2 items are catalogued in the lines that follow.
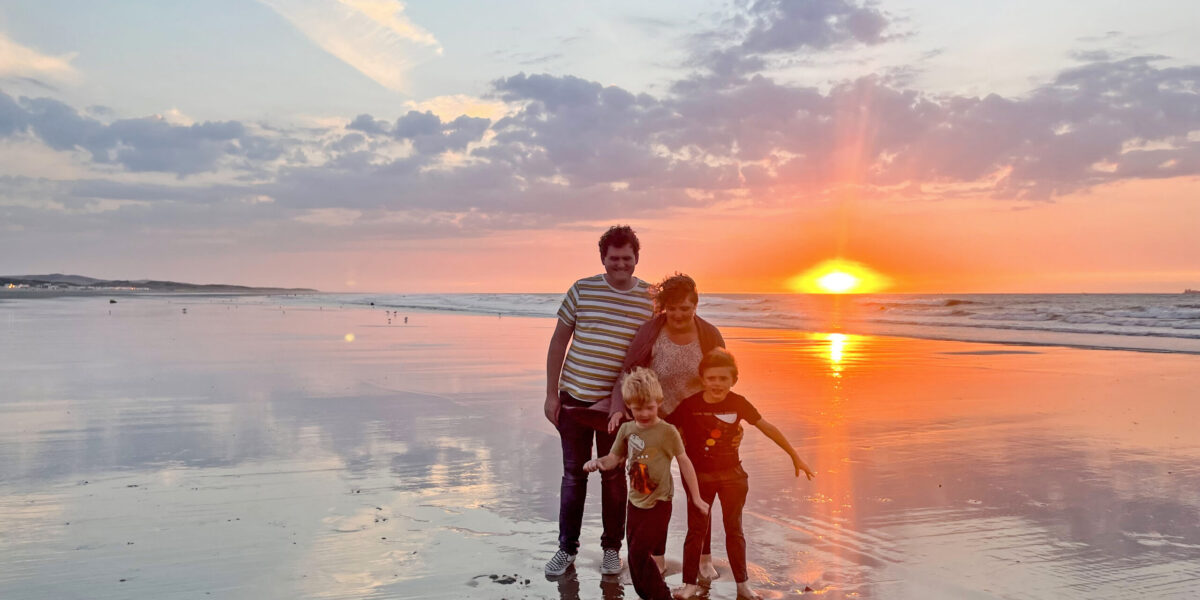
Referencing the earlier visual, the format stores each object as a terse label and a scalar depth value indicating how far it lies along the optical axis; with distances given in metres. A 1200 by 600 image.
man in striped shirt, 5.19
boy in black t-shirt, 4.76
